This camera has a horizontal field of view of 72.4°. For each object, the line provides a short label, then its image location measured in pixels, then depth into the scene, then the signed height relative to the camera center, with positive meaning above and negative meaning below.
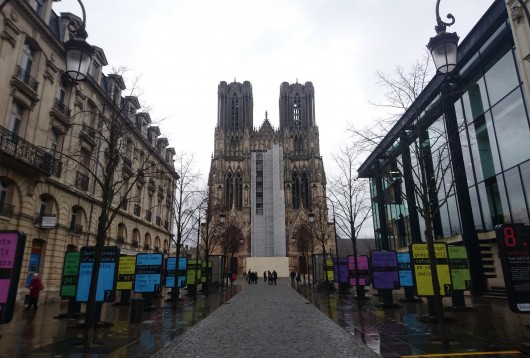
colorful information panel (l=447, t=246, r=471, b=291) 14.31 +0.11
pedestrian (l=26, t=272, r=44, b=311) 15.73 -0.63
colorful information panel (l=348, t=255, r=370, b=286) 21.34 +0.16
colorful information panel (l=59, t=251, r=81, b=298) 13.76 +0.02
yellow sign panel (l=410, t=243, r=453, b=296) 12.77 +0.07
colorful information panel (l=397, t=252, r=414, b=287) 17.41 -0.04
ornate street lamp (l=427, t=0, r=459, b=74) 7.58 +4.58
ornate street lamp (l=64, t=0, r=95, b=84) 6.91 +4.04
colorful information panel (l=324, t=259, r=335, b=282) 30.46 +0.25
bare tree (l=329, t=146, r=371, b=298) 20.65 +4.00
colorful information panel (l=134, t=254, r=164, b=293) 17.30 +0.04
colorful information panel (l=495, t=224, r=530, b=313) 7.89 +0.19
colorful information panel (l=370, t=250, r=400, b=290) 16.48 +0.07
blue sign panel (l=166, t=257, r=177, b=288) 22.08 +0.15
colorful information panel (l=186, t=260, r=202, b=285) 24.44 +0.09
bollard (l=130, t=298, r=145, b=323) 12.21 -1.21
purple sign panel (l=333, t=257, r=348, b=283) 24.98 +0.13
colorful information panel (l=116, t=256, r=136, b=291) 18.09 +0.10
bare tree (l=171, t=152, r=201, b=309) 20.06 +3.85
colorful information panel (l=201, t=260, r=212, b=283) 29.34 +0.10
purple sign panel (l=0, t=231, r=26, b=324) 6.71 +0.15
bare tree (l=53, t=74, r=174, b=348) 9.36 +6.24
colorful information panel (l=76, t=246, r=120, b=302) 12.42 +0.02
